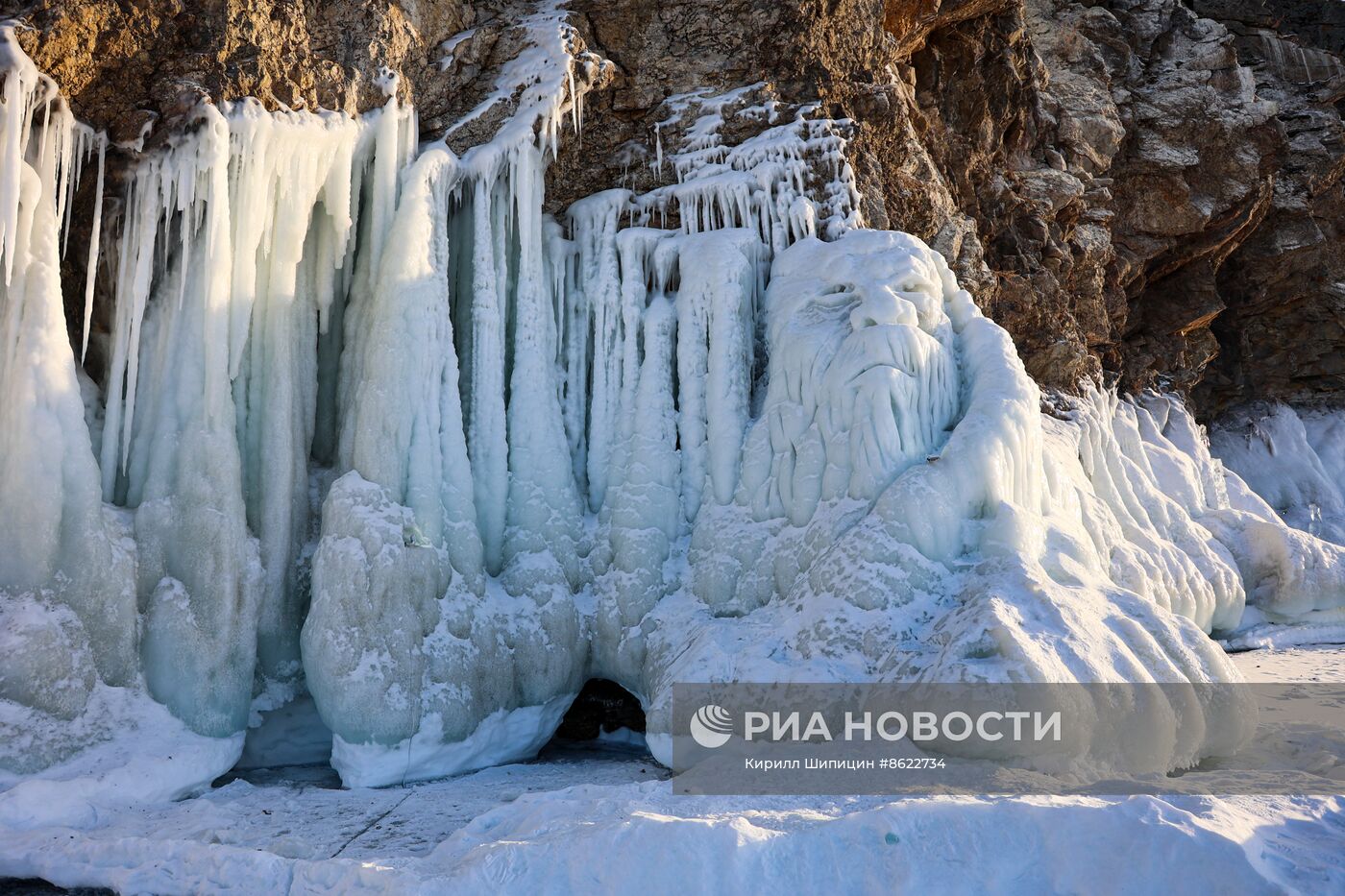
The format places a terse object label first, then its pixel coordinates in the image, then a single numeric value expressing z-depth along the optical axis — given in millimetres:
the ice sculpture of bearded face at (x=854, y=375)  11969
